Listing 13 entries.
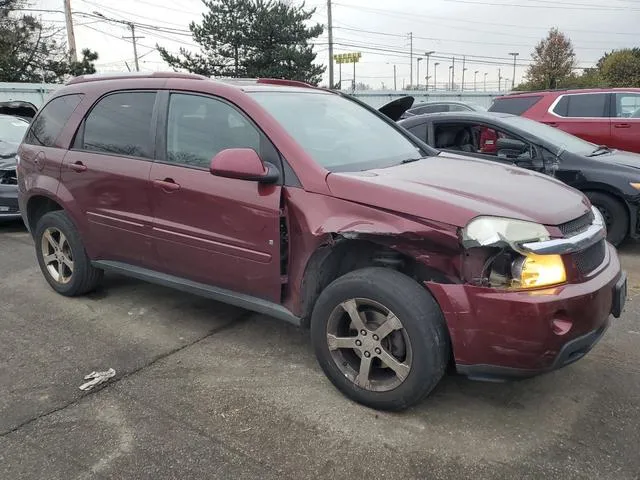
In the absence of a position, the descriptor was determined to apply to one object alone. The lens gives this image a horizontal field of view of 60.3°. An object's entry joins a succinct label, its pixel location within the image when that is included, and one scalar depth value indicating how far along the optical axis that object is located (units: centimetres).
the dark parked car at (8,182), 692
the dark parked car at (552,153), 566
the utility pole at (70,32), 2744
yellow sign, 4694
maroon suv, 252
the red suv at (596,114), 844
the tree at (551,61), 3928
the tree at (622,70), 2897
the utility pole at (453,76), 8365
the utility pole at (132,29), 3451
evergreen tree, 3042
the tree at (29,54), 2777
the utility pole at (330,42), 3422
